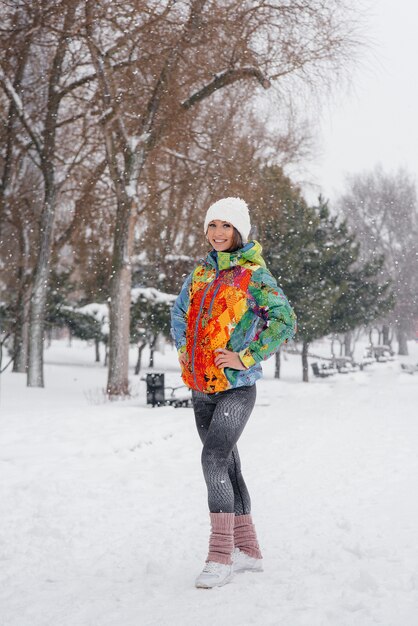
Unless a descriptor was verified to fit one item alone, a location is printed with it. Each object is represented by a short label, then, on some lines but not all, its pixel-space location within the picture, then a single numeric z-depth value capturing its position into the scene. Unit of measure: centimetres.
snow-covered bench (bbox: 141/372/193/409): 1334
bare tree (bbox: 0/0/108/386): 1541
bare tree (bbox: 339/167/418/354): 4884
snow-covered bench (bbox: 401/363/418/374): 3064
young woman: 345
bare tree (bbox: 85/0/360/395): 1292
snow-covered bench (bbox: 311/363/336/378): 3088
